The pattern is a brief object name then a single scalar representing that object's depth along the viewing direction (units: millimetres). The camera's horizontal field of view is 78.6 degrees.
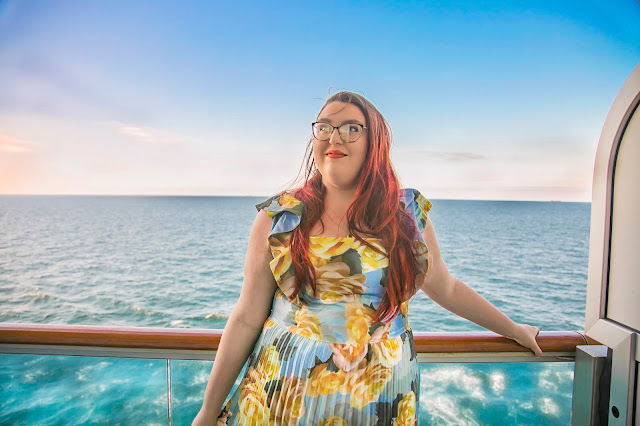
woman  954
